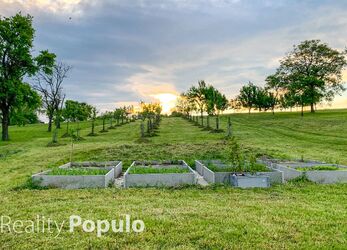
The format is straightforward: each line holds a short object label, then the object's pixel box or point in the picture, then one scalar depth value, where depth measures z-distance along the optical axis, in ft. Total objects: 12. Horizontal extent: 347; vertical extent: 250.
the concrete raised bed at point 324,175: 38.47
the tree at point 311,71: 186.91
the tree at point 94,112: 138.57
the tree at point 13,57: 110.42
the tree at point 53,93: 155.02
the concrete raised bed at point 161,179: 37.24
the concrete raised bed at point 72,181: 37.14
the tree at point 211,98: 149.69
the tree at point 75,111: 151.09
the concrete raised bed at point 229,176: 37.63
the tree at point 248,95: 275.18
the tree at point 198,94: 193.14
